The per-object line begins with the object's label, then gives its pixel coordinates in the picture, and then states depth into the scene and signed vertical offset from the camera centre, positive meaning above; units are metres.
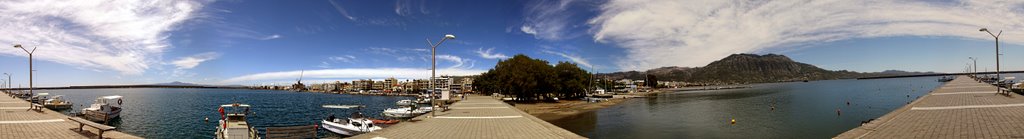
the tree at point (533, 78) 59.06 -0.20
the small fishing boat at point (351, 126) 30.03 -3.17
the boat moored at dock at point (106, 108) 44.38 -2.72
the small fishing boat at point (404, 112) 49.69 -3.82
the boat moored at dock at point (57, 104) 66.13 -3.33
